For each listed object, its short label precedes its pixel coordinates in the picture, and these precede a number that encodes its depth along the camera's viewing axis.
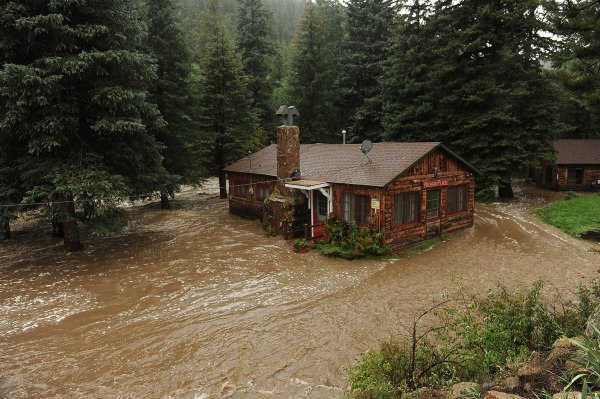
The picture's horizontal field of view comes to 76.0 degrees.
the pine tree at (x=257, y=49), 36.59
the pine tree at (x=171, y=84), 24.44
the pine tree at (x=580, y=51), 11.42
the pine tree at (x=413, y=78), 27.19
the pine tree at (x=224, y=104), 28.44
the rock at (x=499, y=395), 3.81
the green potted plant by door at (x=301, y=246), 15.75
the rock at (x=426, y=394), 4.60
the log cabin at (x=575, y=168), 29.36
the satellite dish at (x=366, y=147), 16.95
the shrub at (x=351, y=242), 14.58
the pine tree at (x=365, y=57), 33.22
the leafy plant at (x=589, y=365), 3.54
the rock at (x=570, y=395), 3.41
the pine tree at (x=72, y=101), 13.45
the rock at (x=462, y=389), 4.30
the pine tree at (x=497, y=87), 23.59
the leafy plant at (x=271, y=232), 18.31
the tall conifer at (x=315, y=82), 36.00
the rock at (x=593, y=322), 4.75
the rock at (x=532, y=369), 4.29
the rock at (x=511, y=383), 4.16
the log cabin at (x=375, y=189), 15.16
